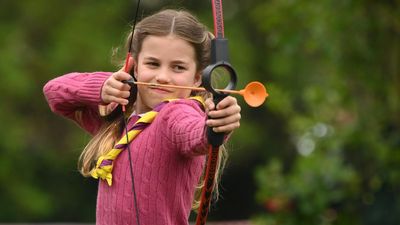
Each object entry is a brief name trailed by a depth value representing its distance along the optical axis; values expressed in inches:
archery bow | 265.1
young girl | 304.8
